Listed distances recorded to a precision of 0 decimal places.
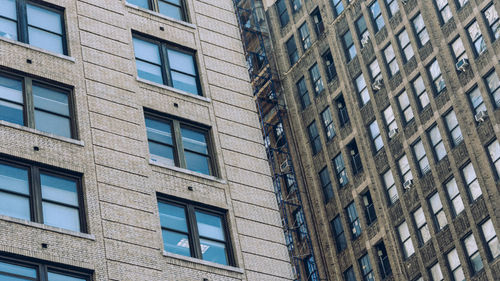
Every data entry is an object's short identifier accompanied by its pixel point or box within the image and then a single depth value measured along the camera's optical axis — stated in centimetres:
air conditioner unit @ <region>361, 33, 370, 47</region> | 7056
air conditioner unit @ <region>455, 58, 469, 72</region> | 6088
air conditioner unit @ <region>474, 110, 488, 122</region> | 5900
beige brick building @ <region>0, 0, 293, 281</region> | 2638
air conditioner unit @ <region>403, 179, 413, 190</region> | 6358
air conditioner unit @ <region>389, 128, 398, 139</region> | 6587
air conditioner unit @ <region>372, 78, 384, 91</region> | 6825
